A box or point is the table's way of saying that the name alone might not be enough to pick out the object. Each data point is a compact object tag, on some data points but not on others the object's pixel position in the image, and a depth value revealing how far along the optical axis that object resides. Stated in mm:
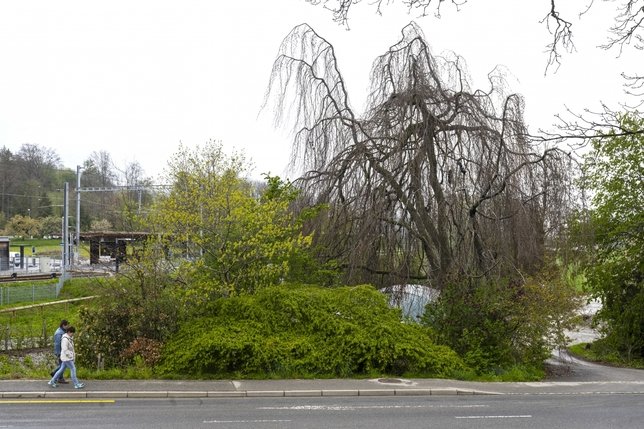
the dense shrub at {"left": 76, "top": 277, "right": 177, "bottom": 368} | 16062
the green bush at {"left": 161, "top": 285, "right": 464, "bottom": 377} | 15648
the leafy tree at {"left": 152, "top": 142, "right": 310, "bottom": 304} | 17375
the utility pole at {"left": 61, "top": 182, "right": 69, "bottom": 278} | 48328
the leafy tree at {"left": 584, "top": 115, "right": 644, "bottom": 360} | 26859
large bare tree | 18516
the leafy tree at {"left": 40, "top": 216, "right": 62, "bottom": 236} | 89938
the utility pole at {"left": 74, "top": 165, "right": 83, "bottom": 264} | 49831
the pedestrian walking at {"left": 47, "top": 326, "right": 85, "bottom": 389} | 13969
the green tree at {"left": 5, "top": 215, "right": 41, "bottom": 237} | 85375
